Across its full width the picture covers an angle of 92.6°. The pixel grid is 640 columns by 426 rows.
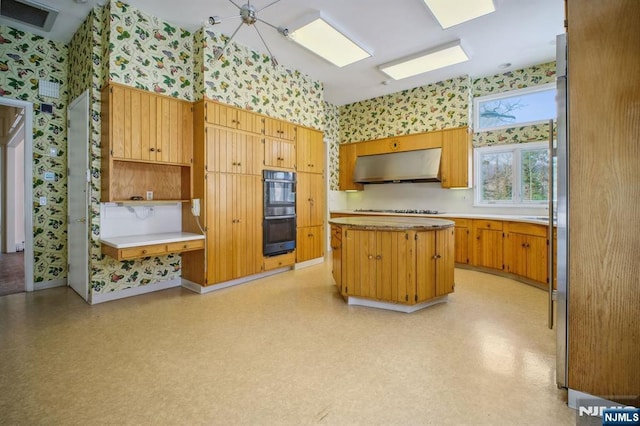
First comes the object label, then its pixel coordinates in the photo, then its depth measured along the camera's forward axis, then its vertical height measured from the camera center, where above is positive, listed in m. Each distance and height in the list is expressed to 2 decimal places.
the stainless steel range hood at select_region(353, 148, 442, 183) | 5.52 +0.86
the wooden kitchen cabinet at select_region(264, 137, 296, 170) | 4.61 +0.92
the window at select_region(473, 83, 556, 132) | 4.81 +1.72
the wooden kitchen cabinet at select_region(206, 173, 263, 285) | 3.92 -0.20
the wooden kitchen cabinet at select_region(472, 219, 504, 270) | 4.57 -0.50
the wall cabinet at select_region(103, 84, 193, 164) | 3.32 +1.01
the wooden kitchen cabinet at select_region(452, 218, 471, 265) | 4.98 -0.48
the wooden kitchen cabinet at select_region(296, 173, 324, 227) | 5.15 +0.21
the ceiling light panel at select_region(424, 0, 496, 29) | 3.04 +2.09
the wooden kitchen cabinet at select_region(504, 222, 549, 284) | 3.90 -0.53
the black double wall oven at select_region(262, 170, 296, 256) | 4.59 -0.01
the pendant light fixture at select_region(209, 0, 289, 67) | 2.47 +1.64
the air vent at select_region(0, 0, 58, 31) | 3.17 +2.16
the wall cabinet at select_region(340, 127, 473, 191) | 5.27 +1.19
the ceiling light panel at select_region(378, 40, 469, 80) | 4.14 +2.20
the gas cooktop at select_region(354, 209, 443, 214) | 5.76 +0.00
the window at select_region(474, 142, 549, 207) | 4.88 +0.62
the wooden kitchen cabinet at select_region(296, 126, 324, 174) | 5.15 +1.07
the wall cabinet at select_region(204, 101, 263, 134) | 3.88 +1.27
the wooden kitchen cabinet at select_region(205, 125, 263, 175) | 3.89 +0.82
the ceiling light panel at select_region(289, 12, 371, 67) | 3.54 +2.19
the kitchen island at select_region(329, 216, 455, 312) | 3.07 -0.54
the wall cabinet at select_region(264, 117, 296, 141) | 4.60 +1.30
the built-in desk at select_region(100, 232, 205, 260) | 3.14 -0.36
